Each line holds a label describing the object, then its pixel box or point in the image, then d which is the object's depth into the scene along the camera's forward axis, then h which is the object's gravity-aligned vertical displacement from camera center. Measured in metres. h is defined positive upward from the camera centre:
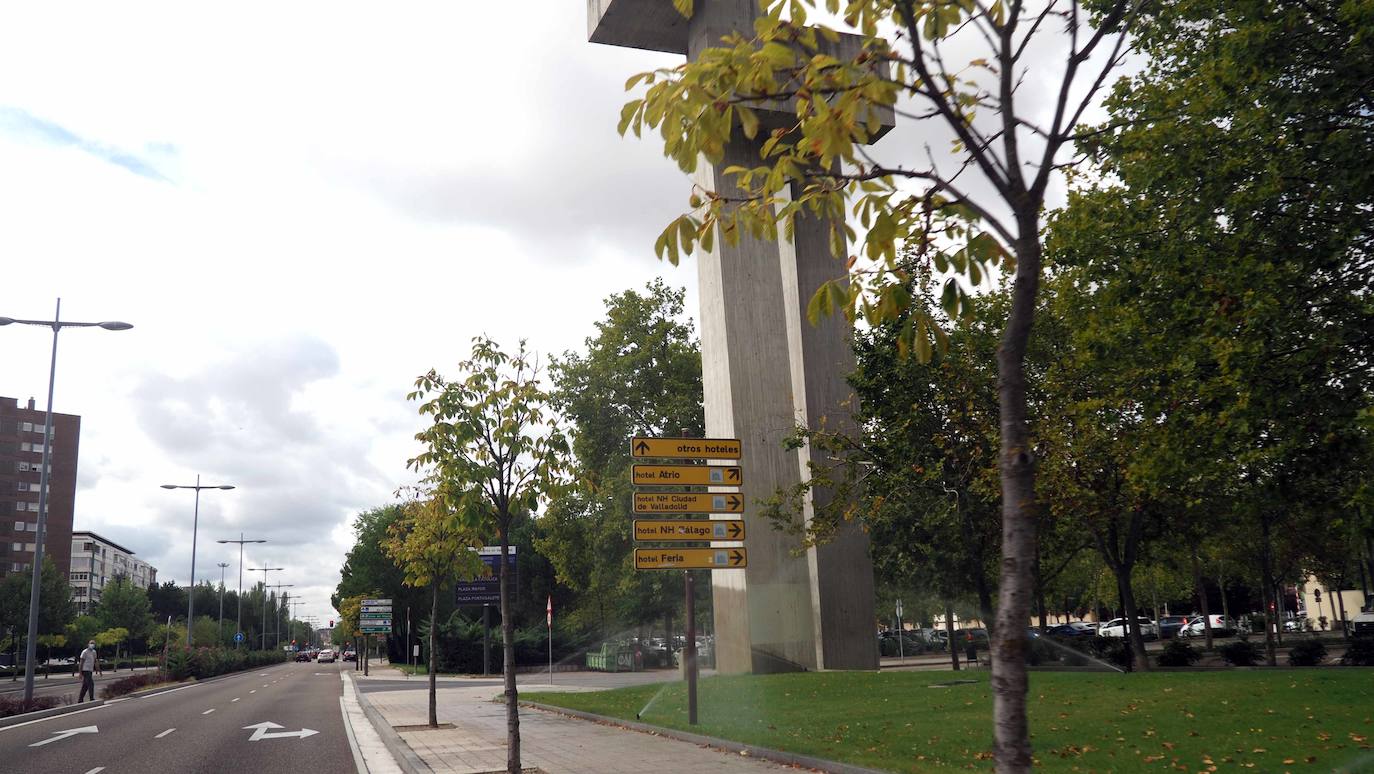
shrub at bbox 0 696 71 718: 24.03 -2.18
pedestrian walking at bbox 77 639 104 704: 29.97 -1.49
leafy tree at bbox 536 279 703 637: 43.09 +7.90
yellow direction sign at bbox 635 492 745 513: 15.73 +1.43
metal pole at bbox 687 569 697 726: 15.88 -1.02
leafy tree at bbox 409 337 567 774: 13.28 +2.05
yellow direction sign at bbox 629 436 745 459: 15.90 +2.32
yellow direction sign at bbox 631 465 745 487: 15.84 +1.87
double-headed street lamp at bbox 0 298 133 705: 26.09 +1.71
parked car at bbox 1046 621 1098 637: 55.93 -3.15
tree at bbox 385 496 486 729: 20.86 +1.07
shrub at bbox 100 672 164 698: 33.69 -2.58
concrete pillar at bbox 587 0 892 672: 26.56 +5.02
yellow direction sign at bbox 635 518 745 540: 15.77 +0.99
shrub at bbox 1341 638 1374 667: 24.16 -2.13
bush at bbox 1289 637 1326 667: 24.53 -2.14
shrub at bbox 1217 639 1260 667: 26.31 -2.22
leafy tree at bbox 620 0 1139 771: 4.20 +1.94
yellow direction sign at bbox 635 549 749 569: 15.73 +0.52
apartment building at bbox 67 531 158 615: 132.75 +6.92
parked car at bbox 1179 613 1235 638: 55.54 -3.32
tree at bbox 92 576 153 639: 89.31 +0.43
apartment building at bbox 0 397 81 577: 106.12 +14.10
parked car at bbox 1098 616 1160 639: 61.78 -3.46
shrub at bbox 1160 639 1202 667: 27.27 -2.27
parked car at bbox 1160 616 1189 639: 65.25 -3.49
